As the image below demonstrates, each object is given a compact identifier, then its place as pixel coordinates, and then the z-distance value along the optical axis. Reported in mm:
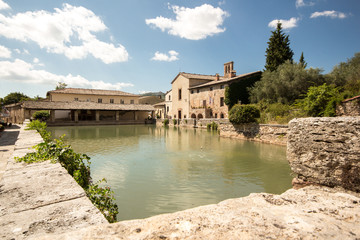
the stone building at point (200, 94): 29922
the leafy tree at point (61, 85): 58181
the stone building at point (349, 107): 12521
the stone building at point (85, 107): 30161
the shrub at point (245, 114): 15719
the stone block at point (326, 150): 2977
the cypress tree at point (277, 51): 27922
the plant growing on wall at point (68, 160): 3111
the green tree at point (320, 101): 13070
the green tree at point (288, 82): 21312
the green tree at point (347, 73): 17389
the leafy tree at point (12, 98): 58672
